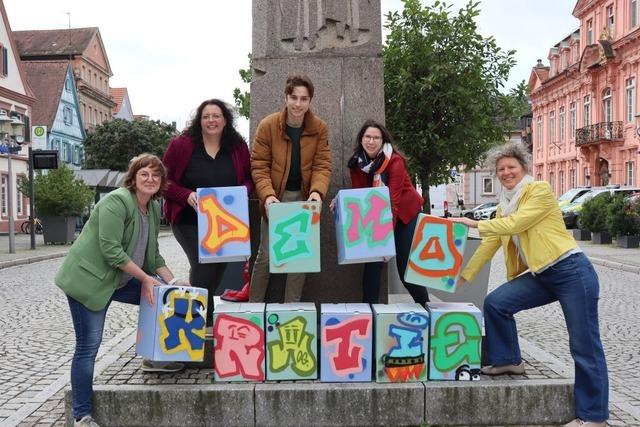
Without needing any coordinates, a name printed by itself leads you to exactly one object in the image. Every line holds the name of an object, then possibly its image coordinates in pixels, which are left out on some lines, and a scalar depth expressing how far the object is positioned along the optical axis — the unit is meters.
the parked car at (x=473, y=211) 46.72
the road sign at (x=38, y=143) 41.89
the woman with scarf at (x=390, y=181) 5.24
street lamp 19.75
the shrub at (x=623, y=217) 19.88
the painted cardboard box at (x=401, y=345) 4.68
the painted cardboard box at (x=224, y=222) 4.79
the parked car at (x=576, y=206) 26.00
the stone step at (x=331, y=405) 4.48
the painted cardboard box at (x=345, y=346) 4.68
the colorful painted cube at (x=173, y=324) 4.56
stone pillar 6.19
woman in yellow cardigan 4.38
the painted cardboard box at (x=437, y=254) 4.86
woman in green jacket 4.24
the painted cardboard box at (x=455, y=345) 4.70
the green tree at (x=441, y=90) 13.40
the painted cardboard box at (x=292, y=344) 4.70
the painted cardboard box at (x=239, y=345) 4.68
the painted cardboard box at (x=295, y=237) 4.85
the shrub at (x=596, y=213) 21.53
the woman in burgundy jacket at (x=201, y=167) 5.16
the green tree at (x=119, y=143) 47.50
